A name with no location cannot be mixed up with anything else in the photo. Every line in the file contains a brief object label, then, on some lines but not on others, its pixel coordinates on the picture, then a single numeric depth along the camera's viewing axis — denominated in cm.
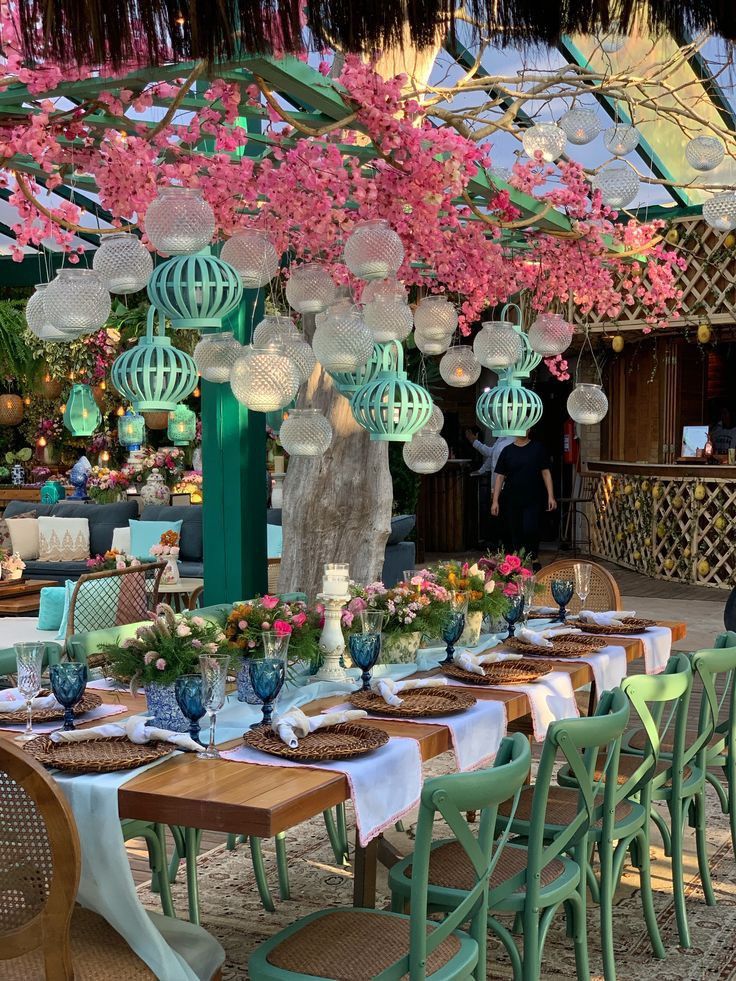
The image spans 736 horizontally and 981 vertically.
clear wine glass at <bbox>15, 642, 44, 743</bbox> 238
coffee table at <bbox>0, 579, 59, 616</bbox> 696
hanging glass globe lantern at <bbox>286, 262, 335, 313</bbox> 347
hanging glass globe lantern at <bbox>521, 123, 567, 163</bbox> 403
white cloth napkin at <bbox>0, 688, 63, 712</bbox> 261
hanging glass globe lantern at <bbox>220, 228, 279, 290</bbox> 336
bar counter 954
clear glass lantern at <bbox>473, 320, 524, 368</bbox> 387
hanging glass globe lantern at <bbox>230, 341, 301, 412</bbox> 287
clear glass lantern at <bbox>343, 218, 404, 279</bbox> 305
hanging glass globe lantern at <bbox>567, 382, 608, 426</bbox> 437
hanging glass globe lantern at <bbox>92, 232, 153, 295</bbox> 296
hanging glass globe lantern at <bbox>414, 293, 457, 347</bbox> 375
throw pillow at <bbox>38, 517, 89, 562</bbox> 900
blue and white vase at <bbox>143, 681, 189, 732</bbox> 243
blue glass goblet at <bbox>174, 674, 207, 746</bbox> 221
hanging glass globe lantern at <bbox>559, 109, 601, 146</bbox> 466
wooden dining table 189
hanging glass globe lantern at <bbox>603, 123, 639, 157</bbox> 457
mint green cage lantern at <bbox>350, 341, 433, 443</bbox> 341
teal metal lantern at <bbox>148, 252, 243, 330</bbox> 307
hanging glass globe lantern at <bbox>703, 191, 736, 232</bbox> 498
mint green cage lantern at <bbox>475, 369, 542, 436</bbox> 415
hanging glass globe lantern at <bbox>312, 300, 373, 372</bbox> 312
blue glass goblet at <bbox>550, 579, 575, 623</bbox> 379
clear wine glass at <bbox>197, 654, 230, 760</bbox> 220
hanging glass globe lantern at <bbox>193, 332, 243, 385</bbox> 342
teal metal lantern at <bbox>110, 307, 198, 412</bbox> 328
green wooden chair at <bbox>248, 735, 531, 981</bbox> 182
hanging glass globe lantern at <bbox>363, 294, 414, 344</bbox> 330
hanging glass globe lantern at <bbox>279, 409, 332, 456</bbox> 341
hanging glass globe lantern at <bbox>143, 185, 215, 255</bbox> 273
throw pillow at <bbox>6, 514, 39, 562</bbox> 912
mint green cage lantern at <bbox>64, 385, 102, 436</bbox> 800
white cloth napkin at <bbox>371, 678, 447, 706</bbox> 261
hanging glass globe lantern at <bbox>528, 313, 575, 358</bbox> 420
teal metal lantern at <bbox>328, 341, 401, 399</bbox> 365
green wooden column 450
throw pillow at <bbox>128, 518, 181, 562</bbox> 836
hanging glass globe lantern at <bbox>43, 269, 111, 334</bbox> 277
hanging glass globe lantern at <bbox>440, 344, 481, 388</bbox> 404
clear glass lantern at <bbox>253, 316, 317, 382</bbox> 319
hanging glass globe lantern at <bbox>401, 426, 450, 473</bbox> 392
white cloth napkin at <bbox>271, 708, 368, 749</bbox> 225
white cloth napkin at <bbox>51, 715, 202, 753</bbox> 224
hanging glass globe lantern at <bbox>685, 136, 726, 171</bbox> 457
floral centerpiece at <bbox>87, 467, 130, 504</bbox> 990
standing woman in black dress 775
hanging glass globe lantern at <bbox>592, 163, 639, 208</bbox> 424
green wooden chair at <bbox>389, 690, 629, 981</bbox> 218
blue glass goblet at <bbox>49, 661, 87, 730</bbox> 238
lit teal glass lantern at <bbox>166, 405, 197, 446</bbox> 866
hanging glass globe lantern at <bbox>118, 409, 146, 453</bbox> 952
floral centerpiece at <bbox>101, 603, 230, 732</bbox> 243
